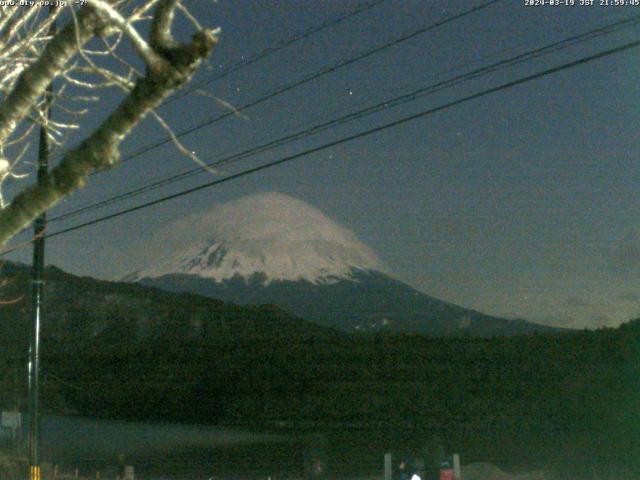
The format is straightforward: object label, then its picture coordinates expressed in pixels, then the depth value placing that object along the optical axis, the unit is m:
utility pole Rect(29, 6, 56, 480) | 17.33
